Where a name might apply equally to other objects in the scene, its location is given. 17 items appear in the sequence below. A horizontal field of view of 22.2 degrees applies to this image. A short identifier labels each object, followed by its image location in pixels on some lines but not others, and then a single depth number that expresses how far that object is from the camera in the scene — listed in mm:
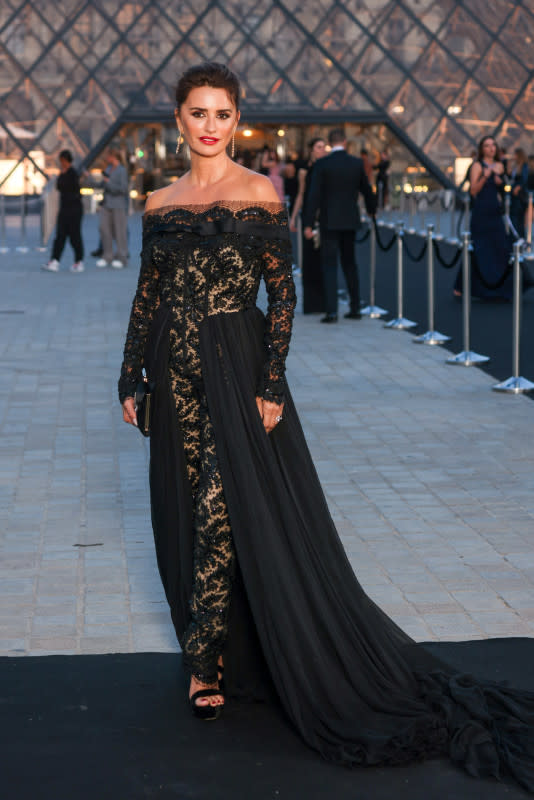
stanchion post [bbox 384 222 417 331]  11914
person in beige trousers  17125
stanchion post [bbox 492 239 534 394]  8609
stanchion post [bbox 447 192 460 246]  23406
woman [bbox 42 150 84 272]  17312
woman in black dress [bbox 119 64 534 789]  3402
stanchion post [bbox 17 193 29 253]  21125
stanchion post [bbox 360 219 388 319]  12875
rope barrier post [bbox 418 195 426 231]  25875
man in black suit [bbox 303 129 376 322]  11664
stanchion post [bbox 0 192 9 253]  20970
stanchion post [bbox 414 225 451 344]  10906
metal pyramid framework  38938
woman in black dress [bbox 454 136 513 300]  13023
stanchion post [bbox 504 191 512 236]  18347
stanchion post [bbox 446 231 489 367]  9727
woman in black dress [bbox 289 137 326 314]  12430
